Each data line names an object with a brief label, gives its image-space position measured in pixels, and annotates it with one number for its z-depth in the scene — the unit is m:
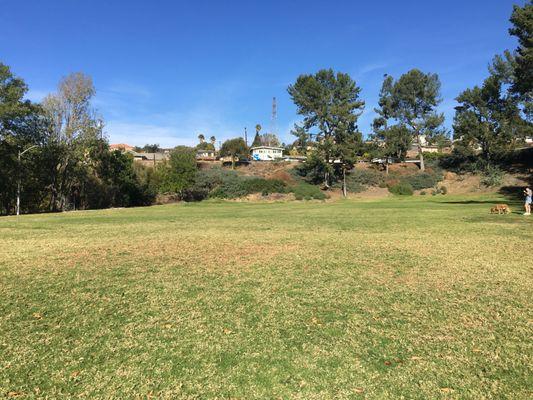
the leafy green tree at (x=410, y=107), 63.84
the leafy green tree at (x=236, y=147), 85.56
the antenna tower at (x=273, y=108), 129.12
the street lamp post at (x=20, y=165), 36.32
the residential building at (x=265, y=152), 107.31
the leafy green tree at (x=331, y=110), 59.38
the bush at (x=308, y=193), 56.29
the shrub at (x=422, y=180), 59.22
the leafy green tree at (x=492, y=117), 54.56
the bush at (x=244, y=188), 58.50
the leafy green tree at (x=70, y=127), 41.81
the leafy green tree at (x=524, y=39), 32.84
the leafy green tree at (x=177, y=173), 55.84
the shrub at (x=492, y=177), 52.48
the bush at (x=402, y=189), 57.82
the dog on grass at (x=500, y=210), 21.94
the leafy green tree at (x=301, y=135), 61.53
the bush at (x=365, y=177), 63.88
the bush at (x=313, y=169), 60.02
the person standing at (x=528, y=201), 20.69
